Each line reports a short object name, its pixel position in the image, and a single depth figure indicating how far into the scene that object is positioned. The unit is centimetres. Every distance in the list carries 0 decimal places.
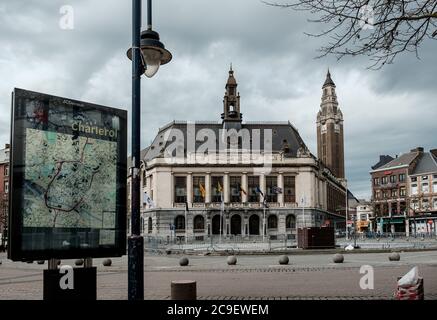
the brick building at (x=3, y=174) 8414
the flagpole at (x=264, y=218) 8366
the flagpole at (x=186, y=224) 8729
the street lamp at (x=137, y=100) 832
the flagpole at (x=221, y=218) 8528
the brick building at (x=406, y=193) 9331
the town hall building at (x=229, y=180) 8881
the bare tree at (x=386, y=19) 1015
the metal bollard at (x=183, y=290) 1033
